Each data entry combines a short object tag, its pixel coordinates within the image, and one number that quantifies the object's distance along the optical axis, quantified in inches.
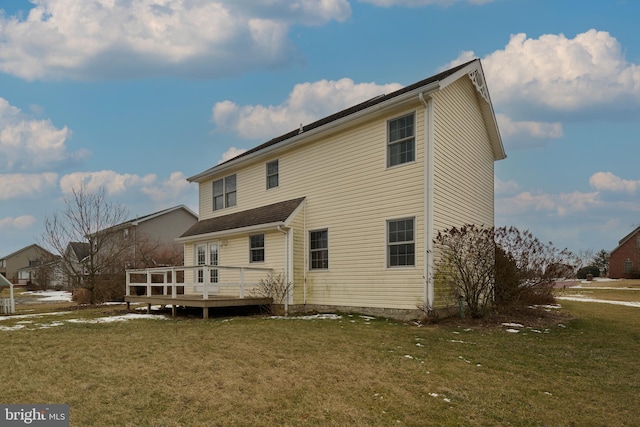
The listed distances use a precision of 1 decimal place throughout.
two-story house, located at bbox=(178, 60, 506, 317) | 482.3
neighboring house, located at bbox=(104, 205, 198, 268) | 1199.4
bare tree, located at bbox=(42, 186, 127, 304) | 920.9
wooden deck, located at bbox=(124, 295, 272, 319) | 532.7
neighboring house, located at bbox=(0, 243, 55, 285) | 2861.7
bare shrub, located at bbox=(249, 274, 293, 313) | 571.2
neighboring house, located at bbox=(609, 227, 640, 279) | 1989.4
